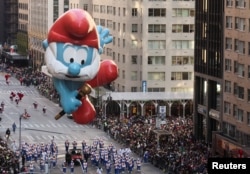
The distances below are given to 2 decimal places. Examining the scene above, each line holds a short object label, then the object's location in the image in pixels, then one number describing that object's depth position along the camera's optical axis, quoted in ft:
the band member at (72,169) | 250.84
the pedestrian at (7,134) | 317.01
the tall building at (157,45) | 411.13
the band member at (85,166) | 250.35
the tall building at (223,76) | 276.41
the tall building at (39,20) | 554.46
